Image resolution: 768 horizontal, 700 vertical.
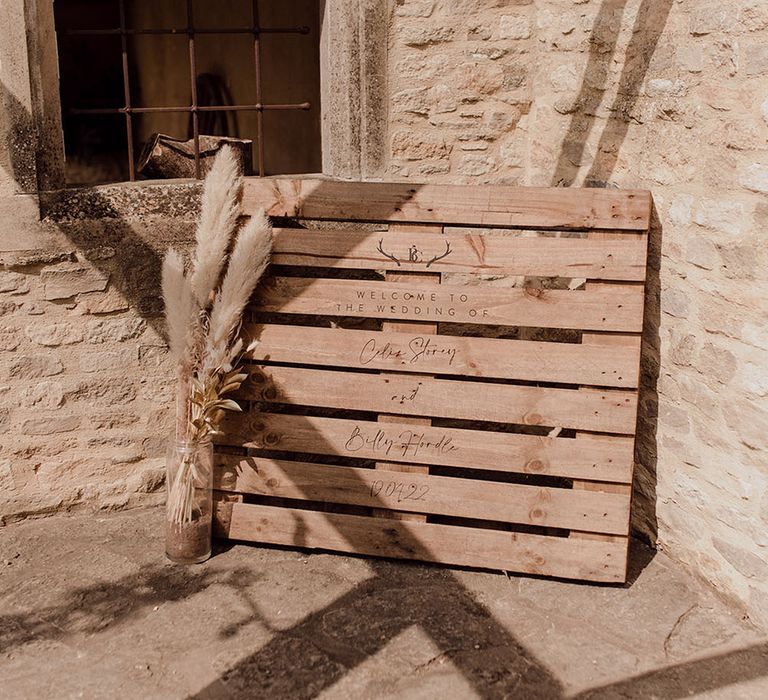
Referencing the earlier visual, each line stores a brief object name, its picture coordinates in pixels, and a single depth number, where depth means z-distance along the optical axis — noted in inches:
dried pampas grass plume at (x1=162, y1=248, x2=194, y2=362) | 142.7
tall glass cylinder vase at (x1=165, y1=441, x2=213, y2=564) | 147.6
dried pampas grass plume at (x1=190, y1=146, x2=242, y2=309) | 145.2
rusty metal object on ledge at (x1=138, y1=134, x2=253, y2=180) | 170.1
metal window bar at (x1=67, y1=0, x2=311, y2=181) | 161.3
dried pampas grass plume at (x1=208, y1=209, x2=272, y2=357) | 143.6
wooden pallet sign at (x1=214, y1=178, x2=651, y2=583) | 141.1
